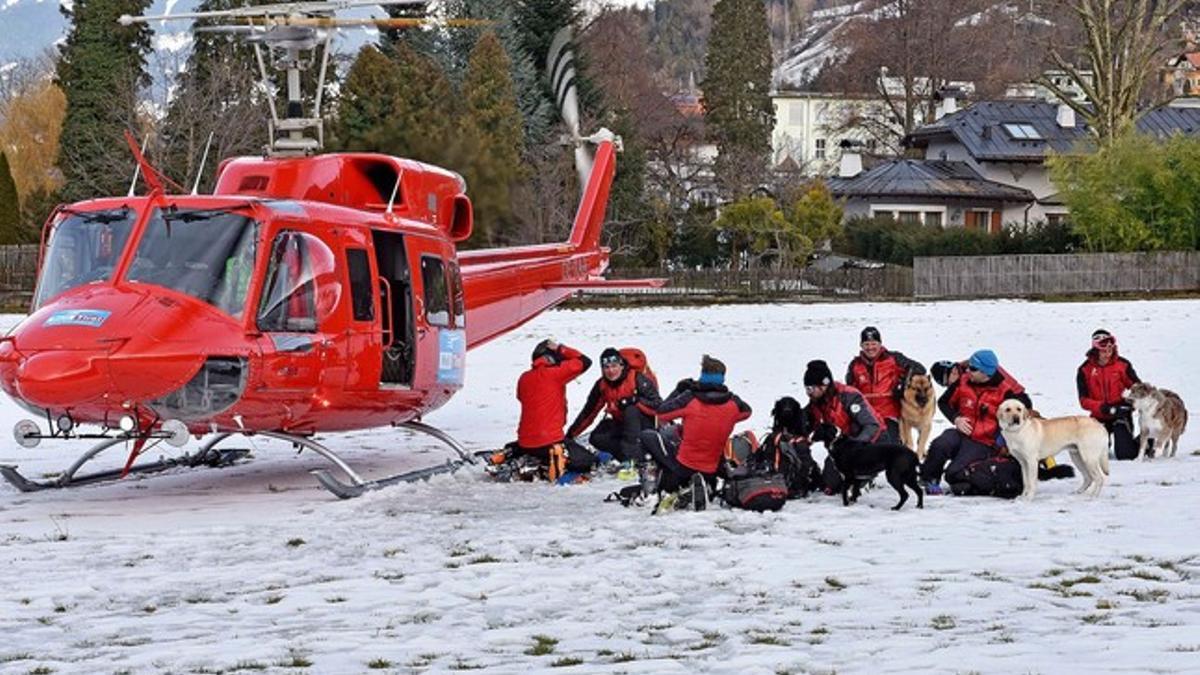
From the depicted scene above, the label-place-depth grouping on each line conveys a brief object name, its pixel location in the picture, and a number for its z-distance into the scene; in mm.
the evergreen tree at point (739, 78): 83938
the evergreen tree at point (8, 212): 46156
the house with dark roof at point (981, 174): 62531
